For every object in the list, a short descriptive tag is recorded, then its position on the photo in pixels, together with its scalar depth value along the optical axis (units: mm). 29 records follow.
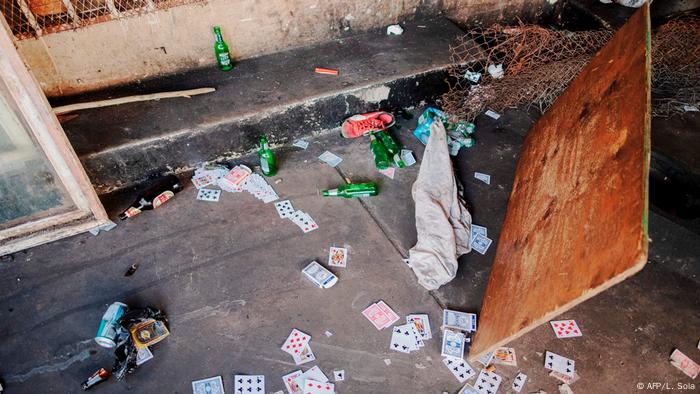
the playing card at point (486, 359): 2631
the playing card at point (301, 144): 3984
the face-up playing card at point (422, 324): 2754
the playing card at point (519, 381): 2539
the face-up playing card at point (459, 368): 2572
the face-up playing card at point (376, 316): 2789
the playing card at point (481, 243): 3232
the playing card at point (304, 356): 2617
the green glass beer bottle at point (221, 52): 3834
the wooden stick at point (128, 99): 3377
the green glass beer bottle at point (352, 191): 3539
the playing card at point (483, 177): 3711
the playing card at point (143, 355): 2602
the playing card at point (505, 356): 2639
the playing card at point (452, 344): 2656
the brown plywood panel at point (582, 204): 1760
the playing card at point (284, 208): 3412
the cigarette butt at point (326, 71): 4031
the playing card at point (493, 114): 4316
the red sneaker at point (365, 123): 3986
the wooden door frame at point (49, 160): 2434
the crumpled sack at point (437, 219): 2980
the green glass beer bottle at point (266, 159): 3566
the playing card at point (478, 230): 3318
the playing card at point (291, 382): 2502
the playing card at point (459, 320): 2779
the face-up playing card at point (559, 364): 2613
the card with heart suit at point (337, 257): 3115
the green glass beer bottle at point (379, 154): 3777
